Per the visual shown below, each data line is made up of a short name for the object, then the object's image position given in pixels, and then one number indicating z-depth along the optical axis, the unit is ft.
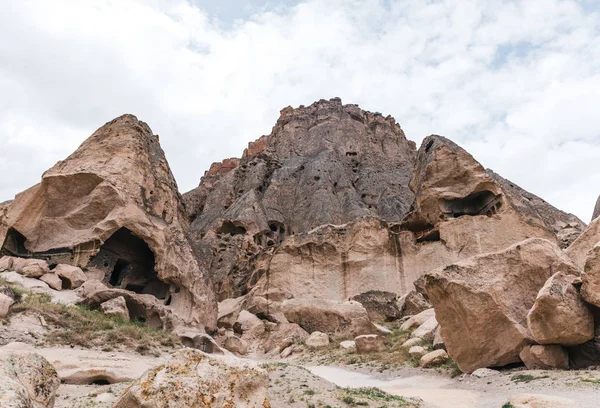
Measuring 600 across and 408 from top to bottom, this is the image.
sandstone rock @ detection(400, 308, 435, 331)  45.44
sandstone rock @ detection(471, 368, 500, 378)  24.91
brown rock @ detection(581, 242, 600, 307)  21.49
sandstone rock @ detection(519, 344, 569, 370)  23.00
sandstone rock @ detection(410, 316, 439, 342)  38.09
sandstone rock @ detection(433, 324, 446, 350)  33.68
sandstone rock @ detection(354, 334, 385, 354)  39.19
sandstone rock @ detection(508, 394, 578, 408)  15.46
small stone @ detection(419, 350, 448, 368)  31.04
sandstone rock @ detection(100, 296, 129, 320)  41.24
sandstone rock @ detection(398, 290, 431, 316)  58.85
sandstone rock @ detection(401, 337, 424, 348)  37.41
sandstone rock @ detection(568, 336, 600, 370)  22.86
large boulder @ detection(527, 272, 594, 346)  21.80
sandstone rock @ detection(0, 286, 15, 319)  32.84
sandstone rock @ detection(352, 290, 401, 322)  59.31
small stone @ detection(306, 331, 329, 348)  46.76
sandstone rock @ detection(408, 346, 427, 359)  33.83
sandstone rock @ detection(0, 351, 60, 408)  10.30
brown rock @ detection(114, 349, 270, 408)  11.94
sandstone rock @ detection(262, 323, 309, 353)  51.65
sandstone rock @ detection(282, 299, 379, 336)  53.78
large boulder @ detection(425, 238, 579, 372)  25.61
